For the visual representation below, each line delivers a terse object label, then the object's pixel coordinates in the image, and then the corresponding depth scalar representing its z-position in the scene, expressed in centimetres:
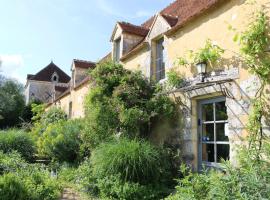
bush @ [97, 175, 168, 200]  605
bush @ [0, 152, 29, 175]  702
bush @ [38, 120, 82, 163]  1073
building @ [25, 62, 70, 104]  4256
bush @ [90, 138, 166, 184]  638
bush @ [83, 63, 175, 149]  773
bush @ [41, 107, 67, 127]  1832
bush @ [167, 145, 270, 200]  340
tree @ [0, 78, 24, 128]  3323
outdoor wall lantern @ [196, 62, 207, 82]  663
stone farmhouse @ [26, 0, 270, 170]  592
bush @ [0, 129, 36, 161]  1210
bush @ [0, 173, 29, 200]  488
